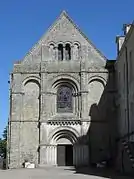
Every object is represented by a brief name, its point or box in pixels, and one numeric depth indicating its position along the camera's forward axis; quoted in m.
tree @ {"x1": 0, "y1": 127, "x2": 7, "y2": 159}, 62.30
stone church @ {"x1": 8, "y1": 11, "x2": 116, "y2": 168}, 36.78
